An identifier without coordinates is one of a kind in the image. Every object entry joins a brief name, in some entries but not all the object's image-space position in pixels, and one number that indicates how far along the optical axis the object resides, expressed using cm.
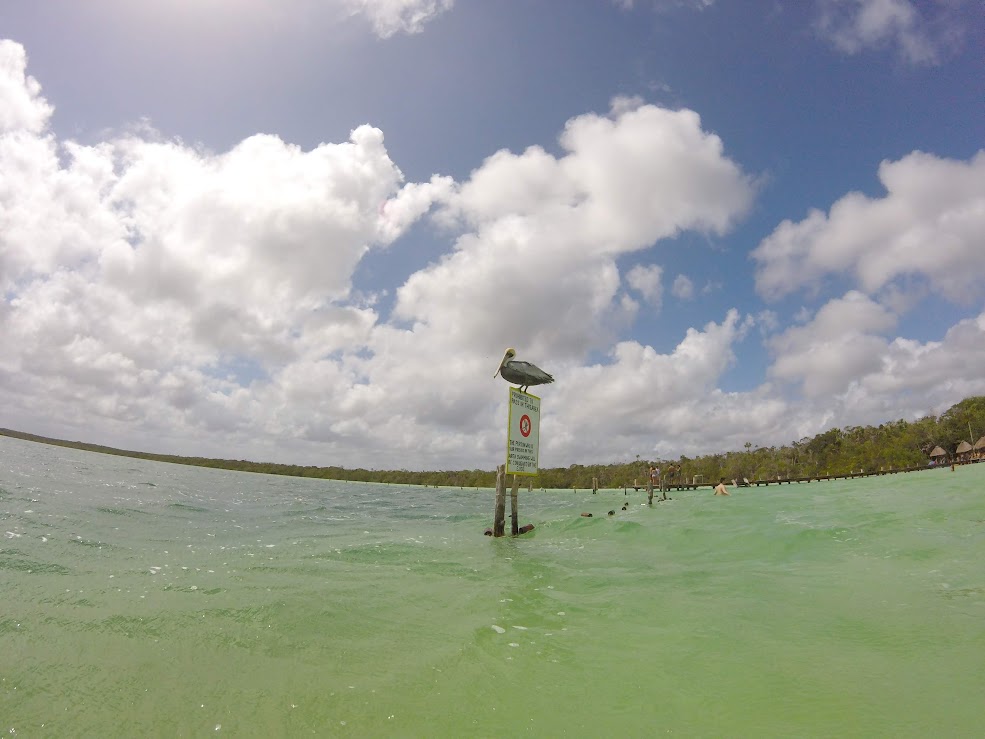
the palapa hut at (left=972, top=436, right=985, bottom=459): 7034
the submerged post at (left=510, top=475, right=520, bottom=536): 1472
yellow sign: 1224
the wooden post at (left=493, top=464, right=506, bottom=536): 1412
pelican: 1235
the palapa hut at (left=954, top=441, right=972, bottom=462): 7505
